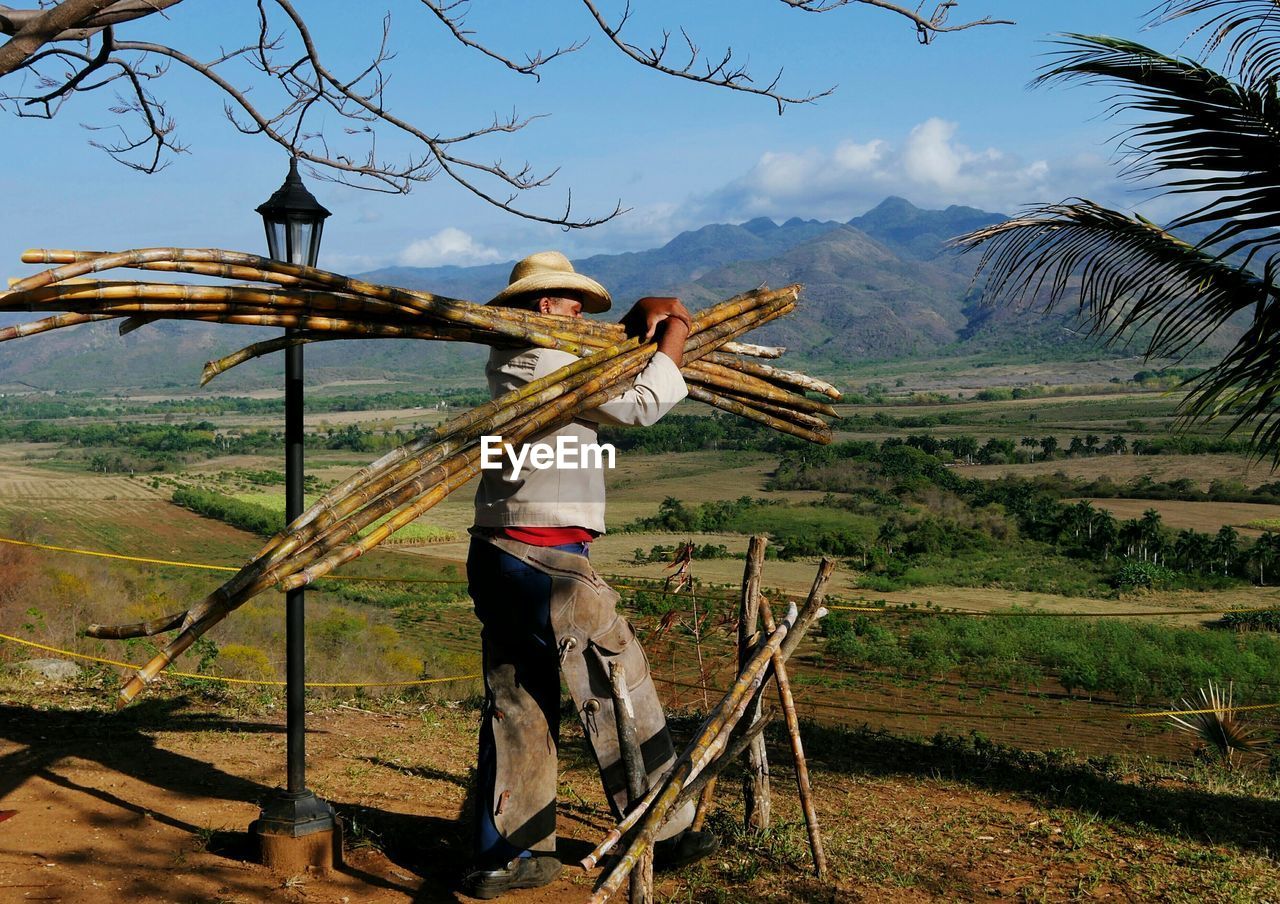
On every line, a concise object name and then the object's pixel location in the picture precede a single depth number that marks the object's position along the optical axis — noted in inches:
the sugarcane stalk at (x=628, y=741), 124.1
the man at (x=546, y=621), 129.3
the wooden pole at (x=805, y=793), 150.3
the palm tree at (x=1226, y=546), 1161.4
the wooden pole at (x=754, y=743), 169.0
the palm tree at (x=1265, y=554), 1127.6
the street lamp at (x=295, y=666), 147.2
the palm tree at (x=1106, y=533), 1228.5
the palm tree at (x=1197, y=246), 197.2
